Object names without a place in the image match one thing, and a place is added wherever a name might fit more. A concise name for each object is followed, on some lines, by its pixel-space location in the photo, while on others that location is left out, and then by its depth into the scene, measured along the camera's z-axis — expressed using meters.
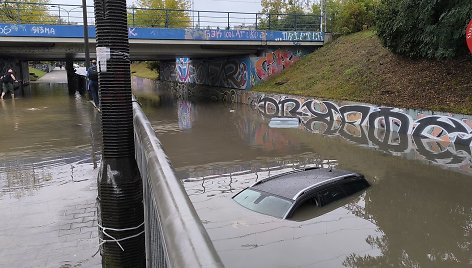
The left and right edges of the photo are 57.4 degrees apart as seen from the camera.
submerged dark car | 7.92
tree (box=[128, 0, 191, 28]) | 40.64
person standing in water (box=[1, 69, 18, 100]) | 27.25
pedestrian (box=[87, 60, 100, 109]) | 15.07
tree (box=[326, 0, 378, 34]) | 31.12
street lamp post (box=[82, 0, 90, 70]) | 17.16
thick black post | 3.49
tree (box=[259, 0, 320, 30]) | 34.72
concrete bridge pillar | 39.19
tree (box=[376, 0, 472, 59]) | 14.78
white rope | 3.52
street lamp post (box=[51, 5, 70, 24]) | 24.33
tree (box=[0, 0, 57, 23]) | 43.30
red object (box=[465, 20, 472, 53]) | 10.59
